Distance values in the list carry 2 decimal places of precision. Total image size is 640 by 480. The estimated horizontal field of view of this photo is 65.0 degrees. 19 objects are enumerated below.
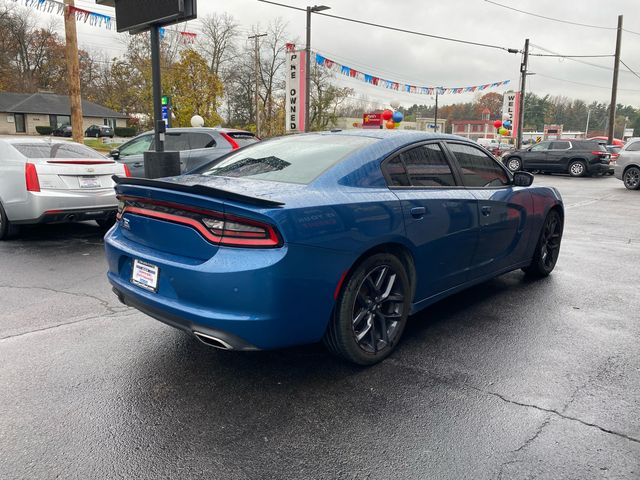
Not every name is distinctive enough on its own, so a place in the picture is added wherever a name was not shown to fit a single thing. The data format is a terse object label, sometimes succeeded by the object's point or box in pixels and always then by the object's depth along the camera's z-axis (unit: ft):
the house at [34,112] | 204.03
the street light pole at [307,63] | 67.17
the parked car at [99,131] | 190.70
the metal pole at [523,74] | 107.24
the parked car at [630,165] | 54.60
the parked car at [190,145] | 31.50
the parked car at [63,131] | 188.23
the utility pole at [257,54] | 139.42
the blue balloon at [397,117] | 98.02
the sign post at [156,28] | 23.80
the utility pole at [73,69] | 44.96
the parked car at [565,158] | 71.77
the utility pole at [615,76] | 103.50
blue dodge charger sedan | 8.77
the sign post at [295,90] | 67.36
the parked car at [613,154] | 73.64
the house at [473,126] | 381.01
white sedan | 21.79
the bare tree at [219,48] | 179.42
